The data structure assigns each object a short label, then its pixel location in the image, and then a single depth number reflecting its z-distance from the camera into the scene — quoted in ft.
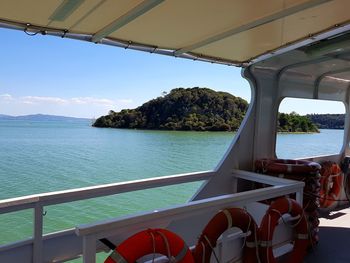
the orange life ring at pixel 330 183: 12.86
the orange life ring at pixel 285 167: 9.82
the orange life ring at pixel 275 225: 7.23
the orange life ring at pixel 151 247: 4.73
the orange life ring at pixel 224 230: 6.07
